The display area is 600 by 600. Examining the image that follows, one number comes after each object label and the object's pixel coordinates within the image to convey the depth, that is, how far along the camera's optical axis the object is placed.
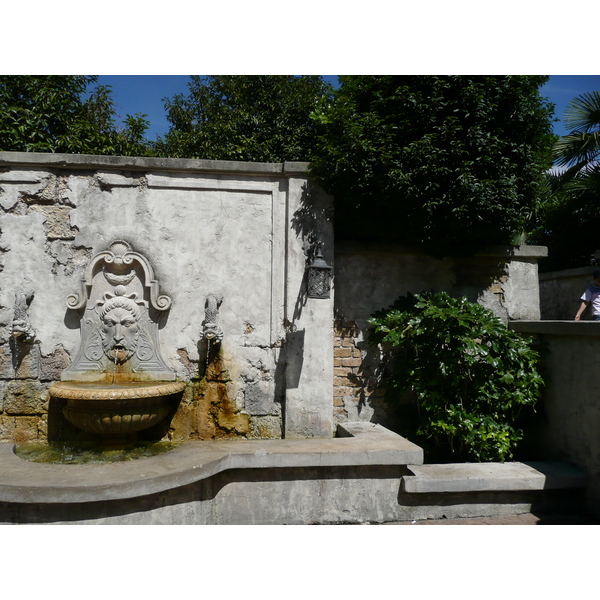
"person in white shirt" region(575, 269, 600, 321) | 5.05
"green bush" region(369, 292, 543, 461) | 4.38
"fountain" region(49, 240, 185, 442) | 4.61
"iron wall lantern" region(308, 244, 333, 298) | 4.68
